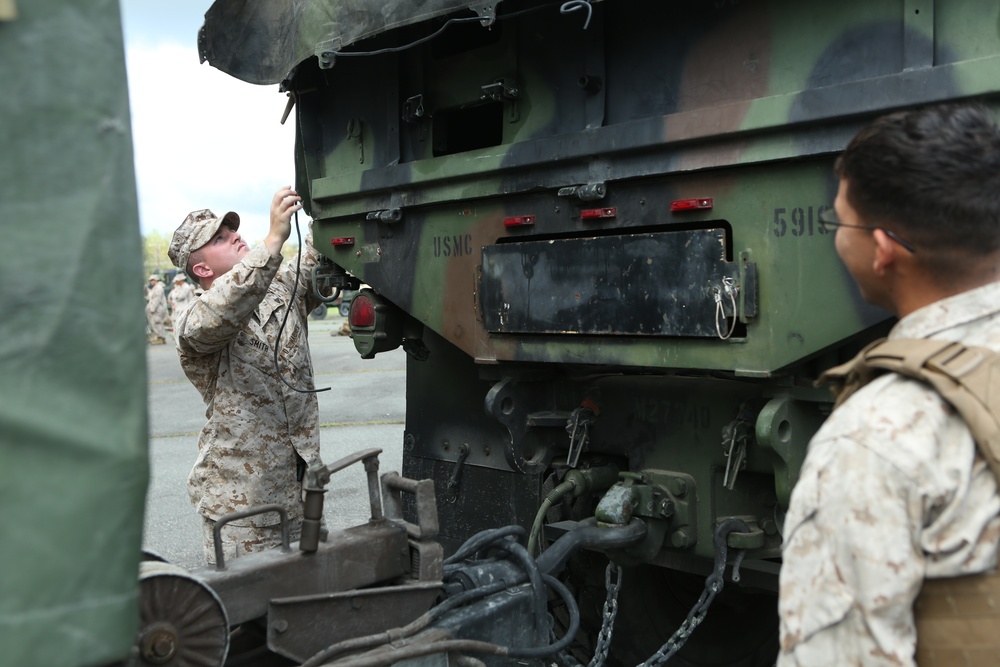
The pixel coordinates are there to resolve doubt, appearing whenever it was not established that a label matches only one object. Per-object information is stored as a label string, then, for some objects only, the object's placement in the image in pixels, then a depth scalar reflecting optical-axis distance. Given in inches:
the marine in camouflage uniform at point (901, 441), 54.5
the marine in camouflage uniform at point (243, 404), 142.1
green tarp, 43.2
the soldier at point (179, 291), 874.1
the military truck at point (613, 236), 102.5
